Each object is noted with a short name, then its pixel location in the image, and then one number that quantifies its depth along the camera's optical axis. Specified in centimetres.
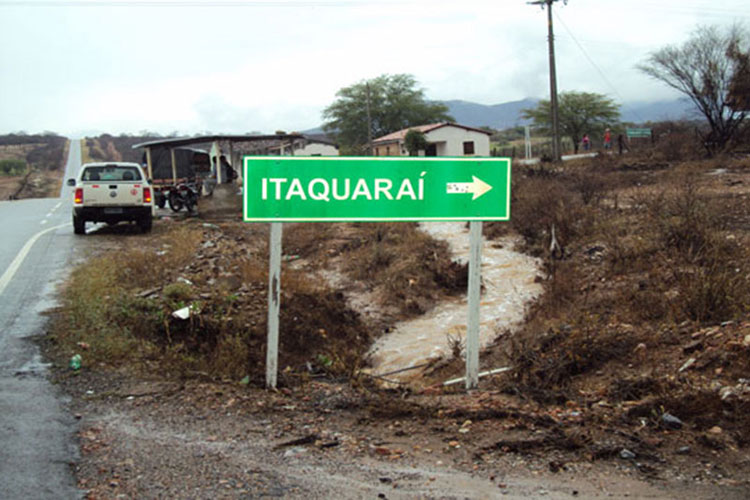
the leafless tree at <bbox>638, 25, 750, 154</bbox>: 2969
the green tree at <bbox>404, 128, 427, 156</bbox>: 5197
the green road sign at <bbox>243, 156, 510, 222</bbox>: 557
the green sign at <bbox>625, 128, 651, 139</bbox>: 3595
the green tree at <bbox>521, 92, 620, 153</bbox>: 6919
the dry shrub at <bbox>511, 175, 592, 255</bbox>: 1462
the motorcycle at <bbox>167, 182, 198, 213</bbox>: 2256
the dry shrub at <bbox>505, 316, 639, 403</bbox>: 560
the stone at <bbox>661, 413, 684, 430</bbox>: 445
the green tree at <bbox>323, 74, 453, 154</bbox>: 8150
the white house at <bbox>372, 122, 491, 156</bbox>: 5541
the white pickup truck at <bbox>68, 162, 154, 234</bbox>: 1611
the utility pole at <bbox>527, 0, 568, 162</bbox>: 3559
